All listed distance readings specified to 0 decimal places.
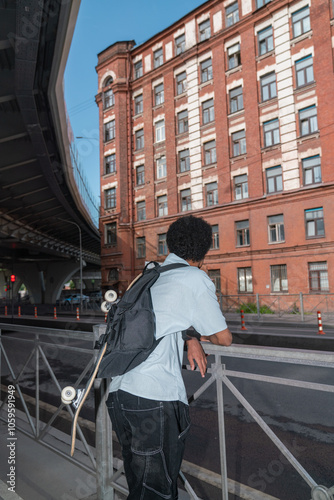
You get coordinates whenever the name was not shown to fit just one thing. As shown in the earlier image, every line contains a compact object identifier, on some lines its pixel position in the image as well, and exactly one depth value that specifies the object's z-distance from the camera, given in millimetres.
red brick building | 21609
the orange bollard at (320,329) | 13241
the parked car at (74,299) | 47766
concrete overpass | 5746
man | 1771
